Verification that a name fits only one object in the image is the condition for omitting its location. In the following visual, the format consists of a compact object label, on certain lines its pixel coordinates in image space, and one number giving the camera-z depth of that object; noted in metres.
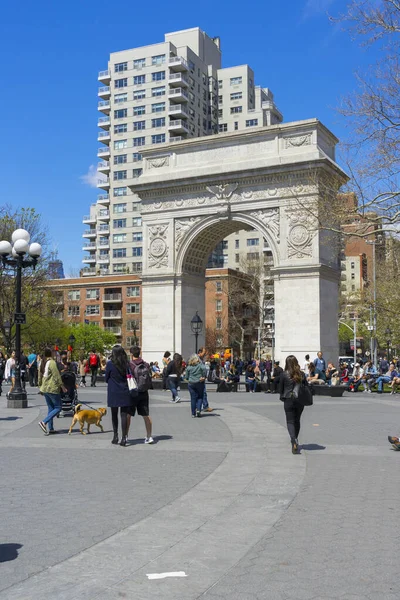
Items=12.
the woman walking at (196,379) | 15.58
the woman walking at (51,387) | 12.77
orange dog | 12.45
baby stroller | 15.41
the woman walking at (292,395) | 10.27
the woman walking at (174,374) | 20.03
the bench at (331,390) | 24.36
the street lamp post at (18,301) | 18.28
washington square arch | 32.25
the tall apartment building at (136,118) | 83.12
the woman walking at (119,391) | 11.02
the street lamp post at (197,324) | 31.12
